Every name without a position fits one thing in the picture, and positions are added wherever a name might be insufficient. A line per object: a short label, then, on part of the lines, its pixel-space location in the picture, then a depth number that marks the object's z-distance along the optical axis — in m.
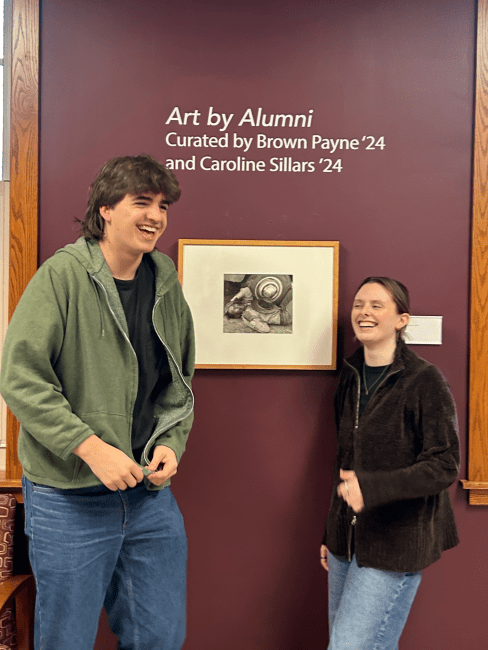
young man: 1.46
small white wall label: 2.24
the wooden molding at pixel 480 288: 2.22
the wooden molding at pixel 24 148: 2.17
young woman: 1.63
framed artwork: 2.22
